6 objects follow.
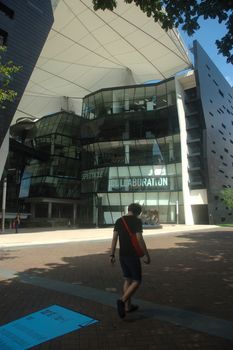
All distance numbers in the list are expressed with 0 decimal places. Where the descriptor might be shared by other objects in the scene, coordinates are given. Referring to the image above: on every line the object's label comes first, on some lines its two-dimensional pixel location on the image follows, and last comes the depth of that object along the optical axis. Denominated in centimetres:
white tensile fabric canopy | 4281
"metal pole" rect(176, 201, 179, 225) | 4966
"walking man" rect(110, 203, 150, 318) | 617
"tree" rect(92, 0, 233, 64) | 656
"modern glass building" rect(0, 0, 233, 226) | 4938
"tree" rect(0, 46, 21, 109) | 1182
